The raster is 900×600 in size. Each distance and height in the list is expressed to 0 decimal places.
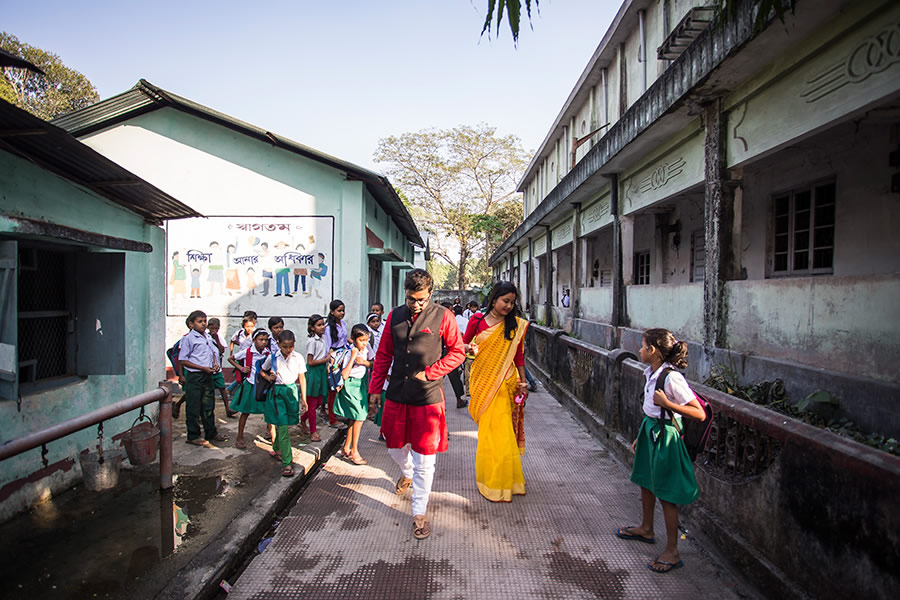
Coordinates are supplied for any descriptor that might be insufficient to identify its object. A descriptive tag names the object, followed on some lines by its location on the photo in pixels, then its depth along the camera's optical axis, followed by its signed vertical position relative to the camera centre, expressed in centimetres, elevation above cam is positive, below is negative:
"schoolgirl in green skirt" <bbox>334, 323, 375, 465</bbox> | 510 -110
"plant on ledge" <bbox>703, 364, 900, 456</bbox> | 364 -101
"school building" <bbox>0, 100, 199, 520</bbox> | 376 -11
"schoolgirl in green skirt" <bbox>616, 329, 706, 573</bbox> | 302 -96
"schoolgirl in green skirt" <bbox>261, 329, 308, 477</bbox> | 468 -107
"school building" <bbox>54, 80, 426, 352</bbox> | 909 +127
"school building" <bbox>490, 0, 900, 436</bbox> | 414 +147
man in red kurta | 366 -67
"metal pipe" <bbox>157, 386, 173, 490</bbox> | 425 -137
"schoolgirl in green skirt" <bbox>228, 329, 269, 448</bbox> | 521 -95
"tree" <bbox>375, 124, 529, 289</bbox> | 3400 +746
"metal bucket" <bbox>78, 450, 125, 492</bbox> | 417 -161
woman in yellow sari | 419 -92
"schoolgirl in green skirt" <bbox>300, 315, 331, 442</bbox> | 583 -99
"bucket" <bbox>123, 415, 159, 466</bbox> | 450 -147
